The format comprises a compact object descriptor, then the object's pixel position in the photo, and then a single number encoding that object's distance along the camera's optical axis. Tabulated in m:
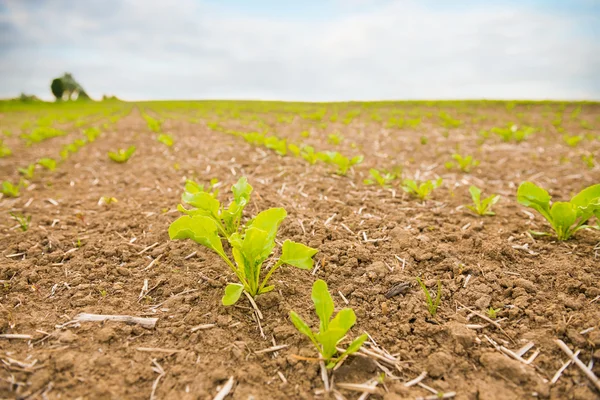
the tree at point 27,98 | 31.84
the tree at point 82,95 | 40.41
